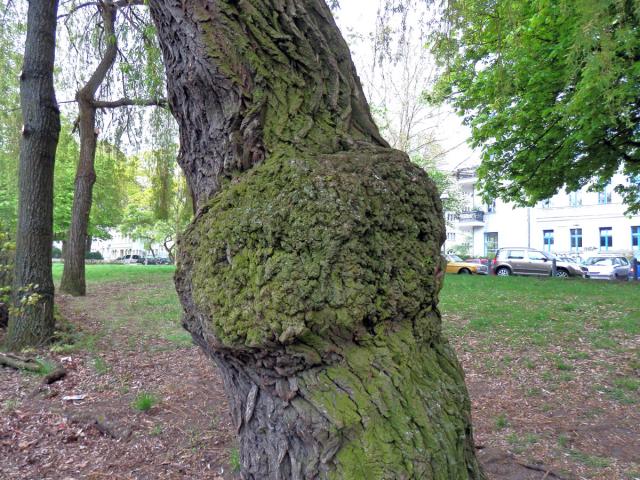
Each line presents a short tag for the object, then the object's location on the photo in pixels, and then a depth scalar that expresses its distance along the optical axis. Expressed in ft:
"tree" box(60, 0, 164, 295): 27.63
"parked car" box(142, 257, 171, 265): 166.50
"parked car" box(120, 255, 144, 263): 173.88
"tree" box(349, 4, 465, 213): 62.13
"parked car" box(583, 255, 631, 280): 72.80
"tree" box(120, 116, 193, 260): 35.10
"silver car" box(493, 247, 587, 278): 71.51
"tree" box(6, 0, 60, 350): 18.85
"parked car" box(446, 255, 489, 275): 82.12
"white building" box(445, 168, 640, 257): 103.24
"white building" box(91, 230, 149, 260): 243.19
